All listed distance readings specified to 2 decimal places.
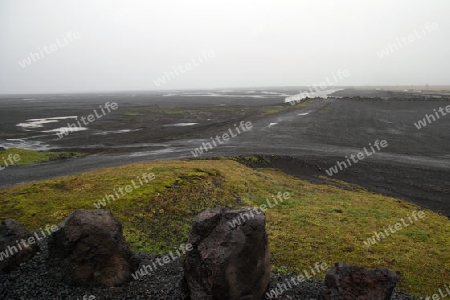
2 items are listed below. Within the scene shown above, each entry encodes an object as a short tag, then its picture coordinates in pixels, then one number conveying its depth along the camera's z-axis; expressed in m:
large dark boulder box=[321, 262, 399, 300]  9.55
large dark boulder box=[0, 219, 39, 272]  11.69
